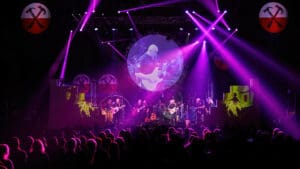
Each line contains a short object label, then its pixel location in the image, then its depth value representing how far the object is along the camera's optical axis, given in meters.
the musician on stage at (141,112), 24.09
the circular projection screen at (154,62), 23.88
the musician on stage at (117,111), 23.91
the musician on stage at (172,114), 23.83
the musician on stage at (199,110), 22.83
